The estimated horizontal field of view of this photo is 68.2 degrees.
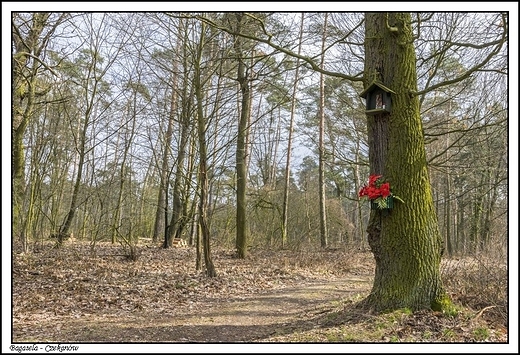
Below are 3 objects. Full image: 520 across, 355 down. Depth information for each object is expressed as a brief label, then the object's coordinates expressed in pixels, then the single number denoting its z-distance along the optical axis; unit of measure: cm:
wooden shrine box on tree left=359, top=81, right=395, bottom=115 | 491
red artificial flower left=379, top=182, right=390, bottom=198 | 473
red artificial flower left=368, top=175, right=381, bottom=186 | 491
